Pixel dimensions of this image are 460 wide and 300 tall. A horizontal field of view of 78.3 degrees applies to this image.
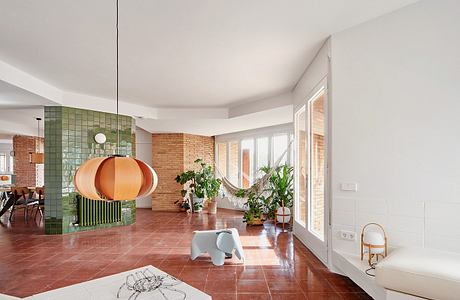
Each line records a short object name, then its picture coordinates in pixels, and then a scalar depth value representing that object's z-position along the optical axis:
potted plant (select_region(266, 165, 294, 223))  5.02
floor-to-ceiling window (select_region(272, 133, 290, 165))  6.42
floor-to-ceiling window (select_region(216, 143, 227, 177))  7.93
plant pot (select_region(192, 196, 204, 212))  6.85
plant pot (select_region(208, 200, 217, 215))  6.77
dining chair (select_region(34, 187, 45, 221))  5.75
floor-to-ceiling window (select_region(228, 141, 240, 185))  7.58
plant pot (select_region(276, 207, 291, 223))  4.97
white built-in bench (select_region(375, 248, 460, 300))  1.51
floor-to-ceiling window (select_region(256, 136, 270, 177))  6.84
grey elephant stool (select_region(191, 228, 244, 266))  3.10
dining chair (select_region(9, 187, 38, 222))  5.76
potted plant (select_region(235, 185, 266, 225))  5.27
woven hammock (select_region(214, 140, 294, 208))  5.43
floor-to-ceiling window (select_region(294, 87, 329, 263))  3.05
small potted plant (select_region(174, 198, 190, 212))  6.95
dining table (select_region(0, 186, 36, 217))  5.92
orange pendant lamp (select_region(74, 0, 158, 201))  1.36
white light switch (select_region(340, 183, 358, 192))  2.47
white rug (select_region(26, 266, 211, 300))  1.36
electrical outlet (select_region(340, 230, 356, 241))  2.45
